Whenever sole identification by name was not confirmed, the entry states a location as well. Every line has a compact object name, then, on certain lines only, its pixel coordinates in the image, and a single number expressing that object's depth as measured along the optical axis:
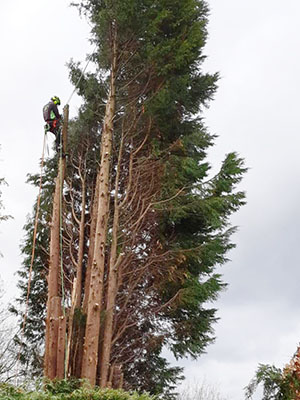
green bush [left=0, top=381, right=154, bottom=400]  7.10
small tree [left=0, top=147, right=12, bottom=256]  14.08
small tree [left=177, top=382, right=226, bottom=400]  16.41
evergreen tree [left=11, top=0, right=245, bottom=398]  12.46
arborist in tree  10.95
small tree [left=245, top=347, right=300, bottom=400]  9.95
